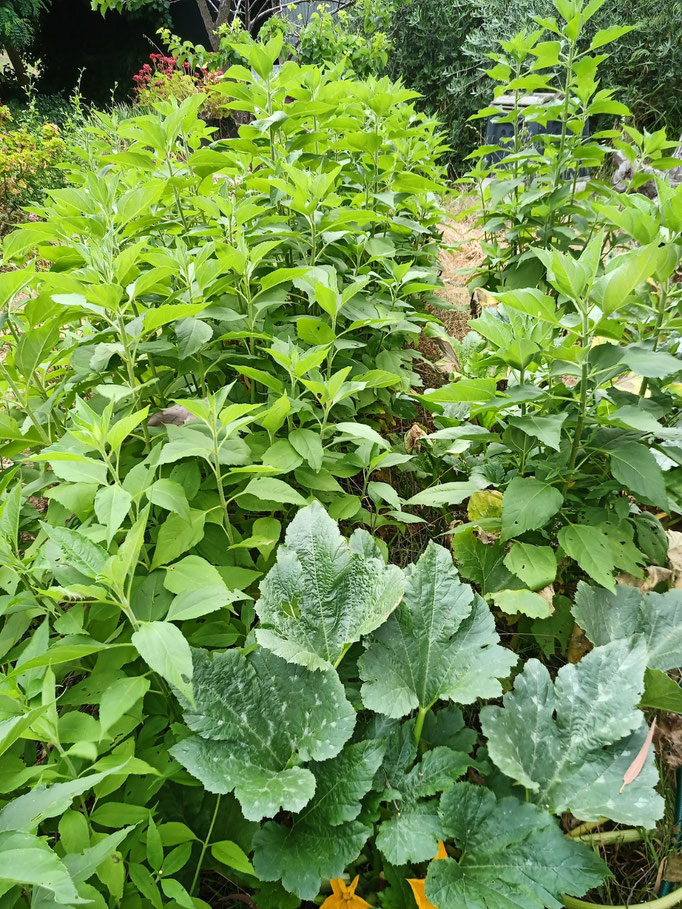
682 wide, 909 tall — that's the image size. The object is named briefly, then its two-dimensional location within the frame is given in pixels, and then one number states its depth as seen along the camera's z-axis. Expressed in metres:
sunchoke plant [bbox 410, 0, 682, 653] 1.26
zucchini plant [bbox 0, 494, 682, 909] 0.96
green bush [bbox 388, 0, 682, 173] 6.63
